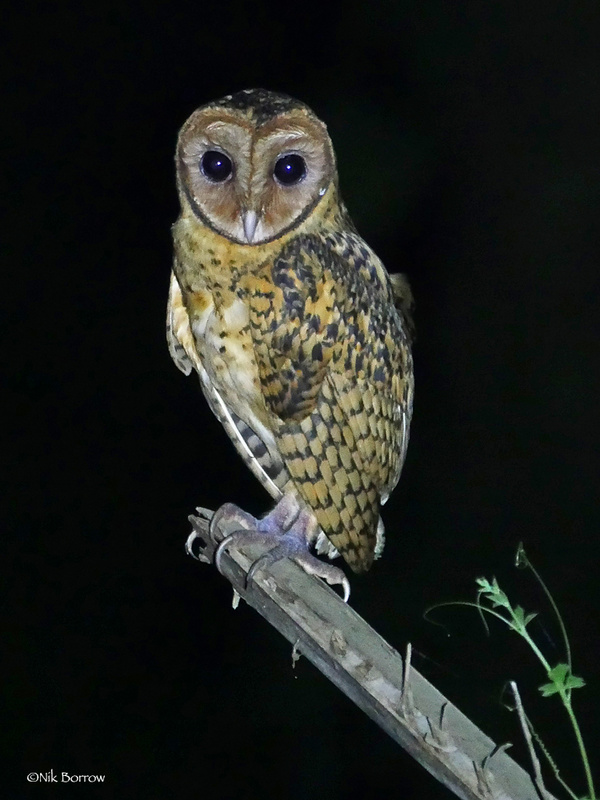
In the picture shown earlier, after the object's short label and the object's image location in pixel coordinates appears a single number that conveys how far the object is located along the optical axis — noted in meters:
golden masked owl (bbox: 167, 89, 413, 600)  5.03
